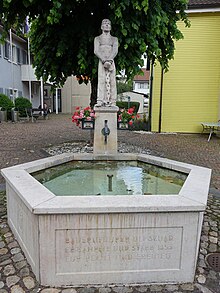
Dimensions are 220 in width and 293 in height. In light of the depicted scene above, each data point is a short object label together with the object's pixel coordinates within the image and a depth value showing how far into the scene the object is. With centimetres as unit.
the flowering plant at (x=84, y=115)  506
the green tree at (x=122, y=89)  3636
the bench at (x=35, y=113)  1771
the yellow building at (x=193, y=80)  1259
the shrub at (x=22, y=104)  1814
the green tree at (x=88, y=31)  555
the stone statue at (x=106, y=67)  470
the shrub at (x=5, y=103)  1702
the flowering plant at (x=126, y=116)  520
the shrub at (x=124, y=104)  2261
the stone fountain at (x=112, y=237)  221
